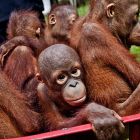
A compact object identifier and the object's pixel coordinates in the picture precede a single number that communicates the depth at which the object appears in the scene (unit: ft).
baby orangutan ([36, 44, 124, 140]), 5.45
